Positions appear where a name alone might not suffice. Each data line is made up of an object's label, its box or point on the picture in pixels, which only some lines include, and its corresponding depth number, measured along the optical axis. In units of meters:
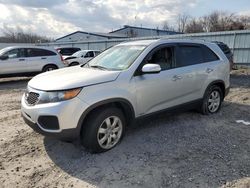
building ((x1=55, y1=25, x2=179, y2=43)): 33.76
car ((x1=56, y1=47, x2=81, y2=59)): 12.80
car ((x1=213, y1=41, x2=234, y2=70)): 9.03
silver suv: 2.63
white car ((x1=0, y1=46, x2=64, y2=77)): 8.32
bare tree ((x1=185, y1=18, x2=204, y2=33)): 36.43
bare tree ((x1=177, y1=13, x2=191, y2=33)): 40.22
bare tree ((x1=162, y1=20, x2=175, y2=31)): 41.47
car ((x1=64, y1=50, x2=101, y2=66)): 10.79
